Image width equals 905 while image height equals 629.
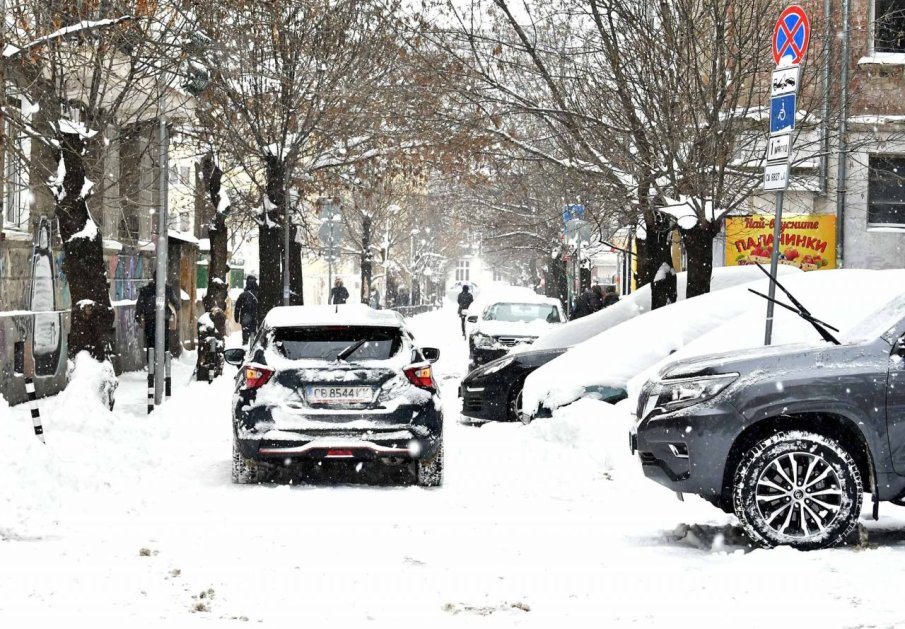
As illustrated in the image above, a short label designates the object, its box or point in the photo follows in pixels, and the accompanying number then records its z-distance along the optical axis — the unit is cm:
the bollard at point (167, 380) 1978
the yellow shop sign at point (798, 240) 2692
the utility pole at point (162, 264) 1898
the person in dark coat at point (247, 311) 3238
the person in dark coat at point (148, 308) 2319
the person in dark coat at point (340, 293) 4253
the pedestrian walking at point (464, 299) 5162
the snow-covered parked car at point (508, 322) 2641
